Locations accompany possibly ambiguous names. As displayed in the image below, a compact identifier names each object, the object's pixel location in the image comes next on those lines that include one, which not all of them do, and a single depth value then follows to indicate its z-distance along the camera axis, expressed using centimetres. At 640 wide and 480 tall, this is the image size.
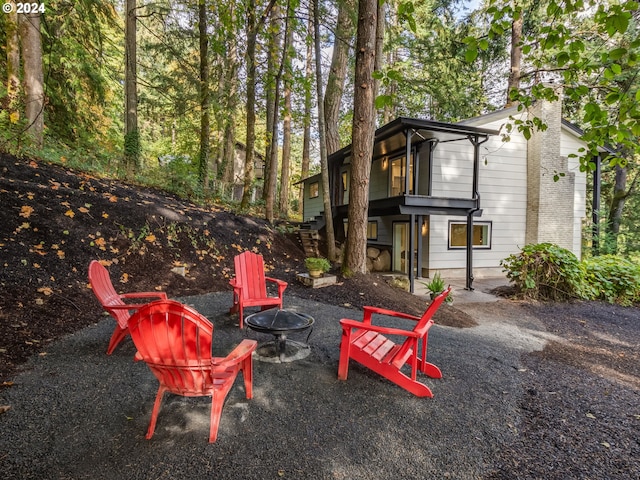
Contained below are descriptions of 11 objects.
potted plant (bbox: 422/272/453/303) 662
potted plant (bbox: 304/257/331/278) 618
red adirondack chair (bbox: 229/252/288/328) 416
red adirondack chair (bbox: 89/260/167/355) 301
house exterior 1016
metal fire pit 299
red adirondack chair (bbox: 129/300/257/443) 191
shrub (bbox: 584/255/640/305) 738
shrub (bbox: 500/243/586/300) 730
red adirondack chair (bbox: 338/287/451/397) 263
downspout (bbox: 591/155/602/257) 1095
